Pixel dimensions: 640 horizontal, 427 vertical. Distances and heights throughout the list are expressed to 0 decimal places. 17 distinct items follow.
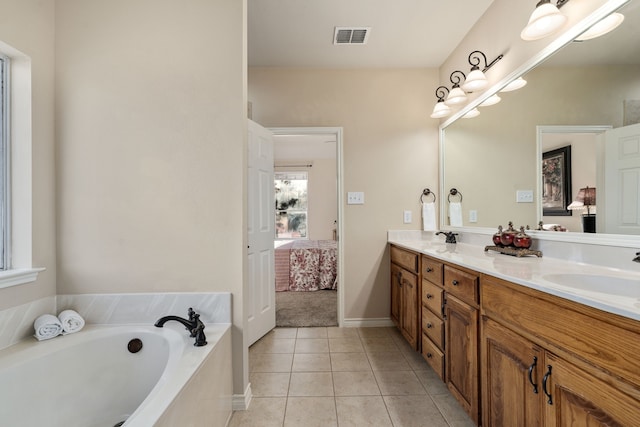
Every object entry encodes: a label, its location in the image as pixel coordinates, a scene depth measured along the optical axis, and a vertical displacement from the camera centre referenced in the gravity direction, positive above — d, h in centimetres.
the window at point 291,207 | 644 +13
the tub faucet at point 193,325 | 134 -55
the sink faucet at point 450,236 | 257 -22
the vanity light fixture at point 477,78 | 210 +98
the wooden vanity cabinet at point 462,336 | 139 -65
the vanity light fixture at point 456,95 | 240 +99
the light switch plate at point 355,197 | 289 +16
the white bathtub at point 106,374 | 113 -71
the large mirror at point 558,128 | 124 +47
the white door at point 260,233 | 248 -18
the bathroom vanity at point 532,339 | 75 -45
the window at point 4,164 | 138 +24
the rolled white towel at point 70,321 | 147 -55
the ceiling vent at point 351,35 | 232 +148
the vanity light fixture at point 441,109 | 256 +92
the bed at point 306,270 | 418 -83
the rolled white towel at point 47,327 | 139 -55
